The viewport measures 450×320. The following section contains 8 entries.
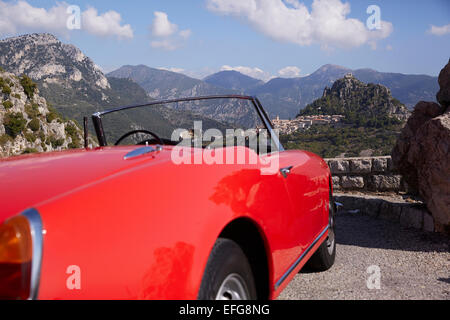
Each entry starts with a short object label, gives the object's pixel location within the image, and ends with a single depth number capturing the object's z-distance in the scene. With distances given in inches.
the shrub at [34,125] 1979.6
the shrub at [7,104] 1994.3
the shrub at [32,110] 2058.3
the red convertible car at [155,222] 39.8
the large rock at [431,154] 171.9
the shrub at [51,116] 2169.5
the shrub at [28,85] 2285.9
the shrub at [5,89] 2074.3
